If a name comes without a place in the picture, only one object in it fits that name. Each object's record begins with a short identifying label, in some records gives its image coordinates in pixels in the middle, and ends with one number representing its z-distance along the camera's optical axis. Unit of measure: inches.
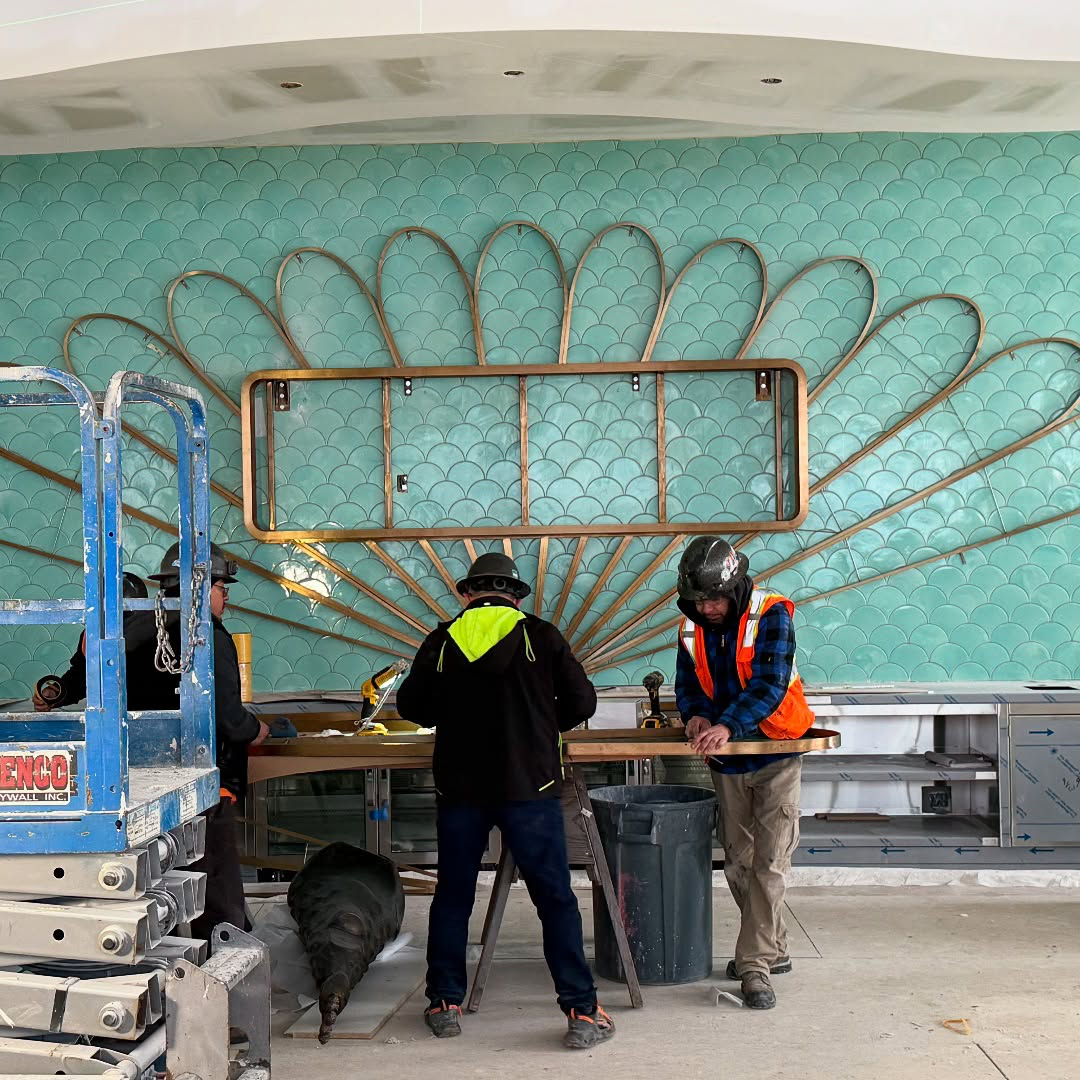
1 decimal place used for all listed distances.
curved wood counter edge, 164.7
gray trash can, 170.7
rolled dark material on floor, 159.0
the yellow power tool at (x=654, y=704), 188.5
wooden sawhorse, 162.6
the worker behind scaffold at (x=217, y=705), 156.9
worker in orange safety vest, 164.2
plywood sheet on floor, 155.0
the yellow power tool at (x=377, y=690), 186.1
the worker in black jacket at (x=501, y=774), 151.6
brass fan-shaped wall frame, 229.3
